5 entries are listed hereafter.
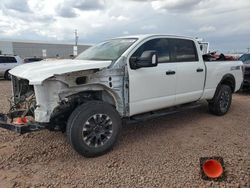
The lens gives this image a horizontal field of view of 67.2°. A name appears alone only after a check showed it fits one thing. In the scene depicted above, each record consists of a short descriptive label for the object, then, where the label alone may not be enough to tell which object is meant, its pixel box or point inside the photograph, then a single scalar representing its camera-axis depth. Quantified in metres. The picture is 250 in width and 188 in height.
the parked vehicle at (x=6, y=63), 11.50
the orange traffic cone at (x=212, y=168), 2.45
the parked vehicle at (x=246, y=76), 7.30
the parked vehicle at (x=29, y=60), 14.47
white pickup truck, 2.66
